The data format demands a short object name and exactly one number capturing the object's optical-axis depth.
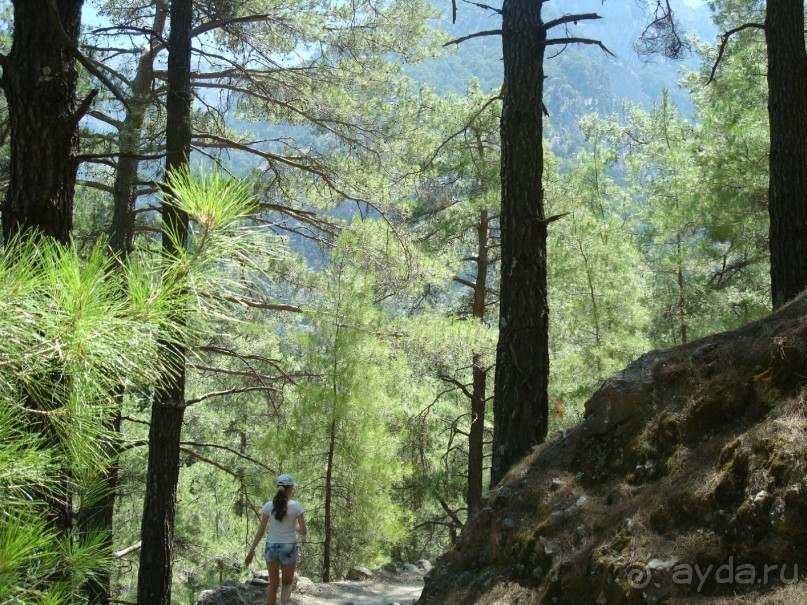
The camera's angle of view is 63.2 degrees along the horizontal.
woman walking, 6.30
